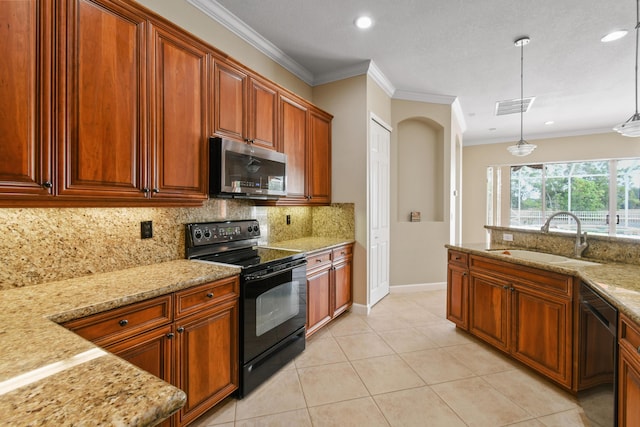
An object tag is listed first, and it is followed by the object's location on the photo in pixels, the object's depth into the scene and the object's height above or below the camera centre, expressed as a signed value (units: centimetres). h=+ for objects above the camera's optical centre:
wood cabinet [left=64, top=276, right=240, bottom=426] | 129 -66
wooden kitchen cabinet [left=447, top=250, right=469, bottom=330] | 282 -80
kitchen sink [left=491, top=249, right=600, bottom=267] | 215 -40
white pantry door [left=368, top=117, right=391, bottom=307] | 354 +1
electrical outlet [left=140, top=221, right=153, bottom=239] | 193 -13
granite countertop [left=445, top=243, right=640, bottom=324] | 131 -40
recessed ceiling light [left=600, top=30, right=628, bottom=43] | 271 +166
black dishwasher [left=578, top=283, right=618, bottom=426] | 143 -84
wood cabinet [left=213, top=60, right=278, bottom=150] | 214 +84
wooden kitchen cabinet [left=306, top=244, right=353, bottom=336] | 271 -77
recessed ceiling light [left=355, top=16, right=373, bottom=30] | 255 +168
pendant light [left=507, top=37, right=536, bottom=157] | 327 +74
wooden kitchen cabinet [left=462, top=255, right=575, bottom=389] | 196 -80
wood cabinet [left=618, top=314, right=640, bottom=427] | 120 -71
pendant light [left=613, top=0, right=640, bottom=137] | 221 +65
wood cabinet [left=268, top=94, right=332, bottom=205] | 286 +64
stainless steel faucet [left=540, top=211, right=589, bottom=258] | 233 -26
